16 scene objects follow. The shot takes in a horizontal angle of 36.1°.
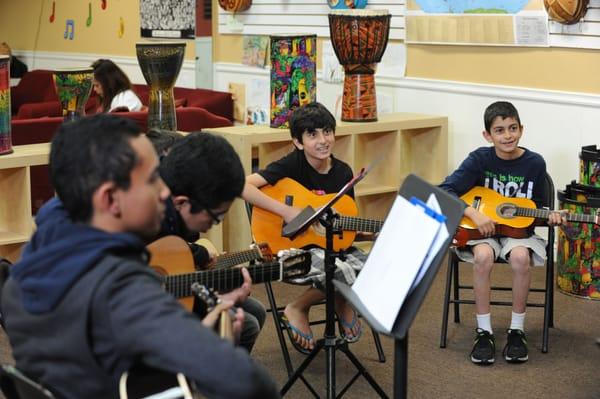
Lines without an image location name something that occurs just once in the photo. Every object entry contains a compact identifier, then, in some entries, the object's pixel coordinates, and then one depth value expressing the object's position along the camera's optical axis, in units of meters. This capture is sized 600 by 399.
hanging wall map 5.05
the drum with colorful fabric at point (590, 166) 4.25
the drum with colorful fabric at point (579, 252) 4.29
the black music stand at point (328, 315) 2.93
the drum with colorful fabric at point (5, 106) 3.82
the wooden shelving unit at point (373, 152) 4.56
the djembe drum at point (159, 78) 4.74
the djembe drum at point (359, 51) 4.96
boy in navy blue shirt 3.62
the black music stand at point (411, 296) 1.97
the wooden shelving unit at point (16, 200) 3.96
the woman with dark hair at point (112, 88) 6.47
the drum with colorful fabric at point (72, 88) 4.38
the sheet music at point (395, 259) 2.01
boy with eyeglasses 2.23
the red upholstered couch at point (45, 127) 4.62
